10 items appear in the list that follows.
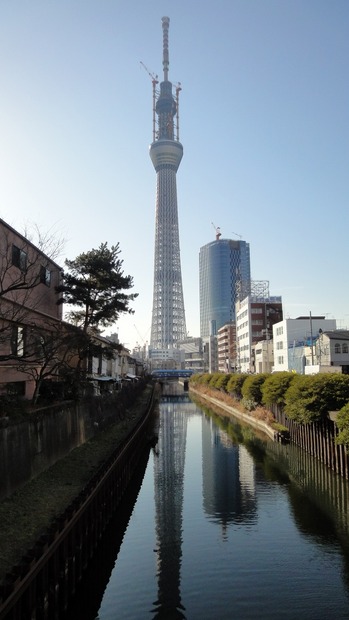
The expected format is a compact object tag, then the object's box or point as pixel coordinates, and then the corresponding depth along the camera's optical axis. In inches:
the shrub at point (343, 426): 771.4
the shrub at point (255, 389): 1779.0
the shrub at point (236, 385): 2258.2
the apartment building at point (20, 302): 836.6
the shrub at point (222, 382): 2787.9
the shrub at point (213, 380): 3125.0
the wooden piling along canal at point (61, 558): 326.6
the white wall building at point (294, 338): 2652.6
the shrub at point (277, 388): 1395.2
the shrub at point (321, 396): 978.1
